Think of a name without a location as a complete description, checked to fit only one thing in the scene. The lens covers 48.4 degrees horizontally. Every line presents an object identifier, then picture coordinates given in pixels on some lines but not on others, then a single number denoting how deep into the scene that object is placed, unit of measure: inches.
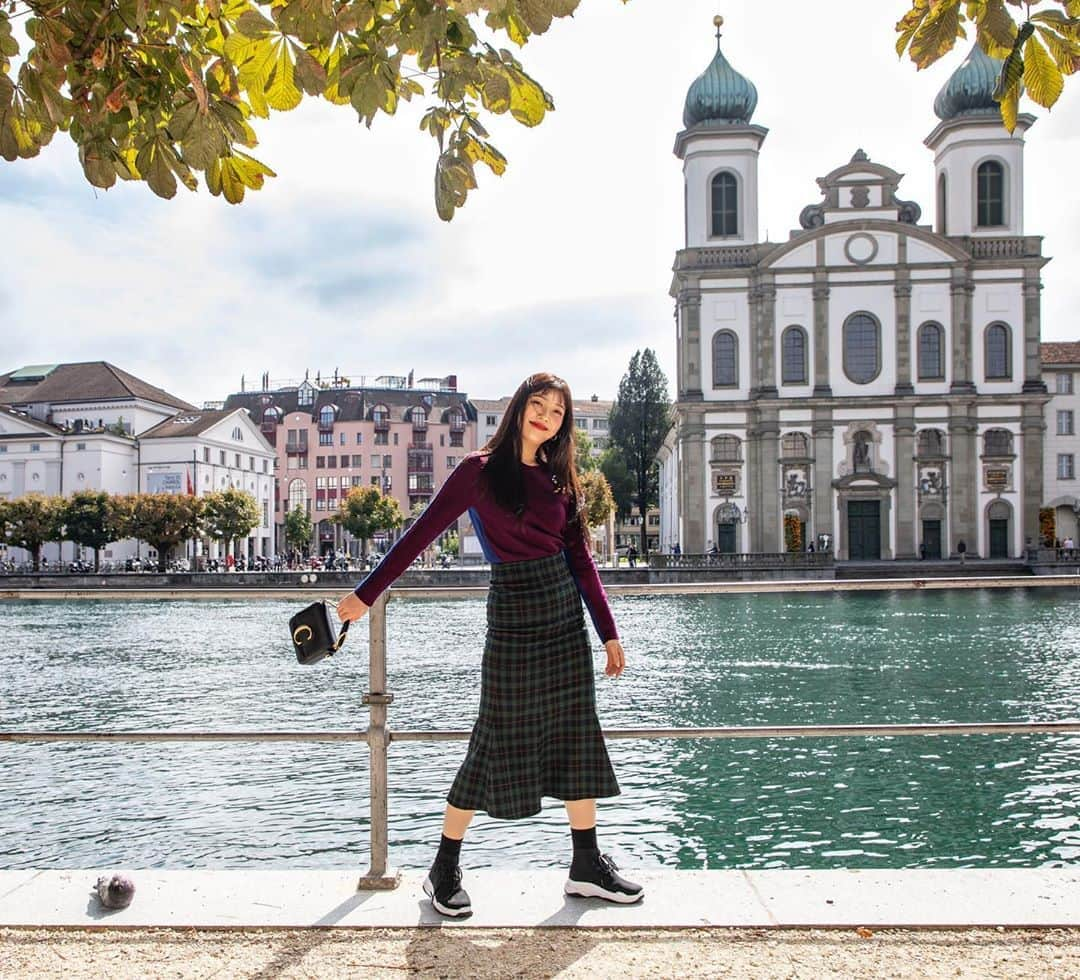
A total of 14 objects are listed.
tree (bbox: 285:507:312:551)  3895.2
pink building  4350.4
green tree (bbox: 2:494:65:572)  2733.8
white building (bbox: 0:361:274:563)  3240.7
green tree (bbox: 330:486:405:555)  3363.7
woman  158.6
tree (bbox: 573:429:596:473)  4147.4
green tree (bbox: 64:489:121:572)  2763.3
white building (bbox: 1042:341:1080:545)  2546.8
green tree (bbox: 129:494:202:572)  2716.5
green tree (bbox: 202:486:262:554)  2874.0
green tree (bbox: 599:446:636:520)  3726.9
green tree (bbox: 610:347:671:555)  3676.2
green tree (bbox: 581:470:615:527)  2778.5
